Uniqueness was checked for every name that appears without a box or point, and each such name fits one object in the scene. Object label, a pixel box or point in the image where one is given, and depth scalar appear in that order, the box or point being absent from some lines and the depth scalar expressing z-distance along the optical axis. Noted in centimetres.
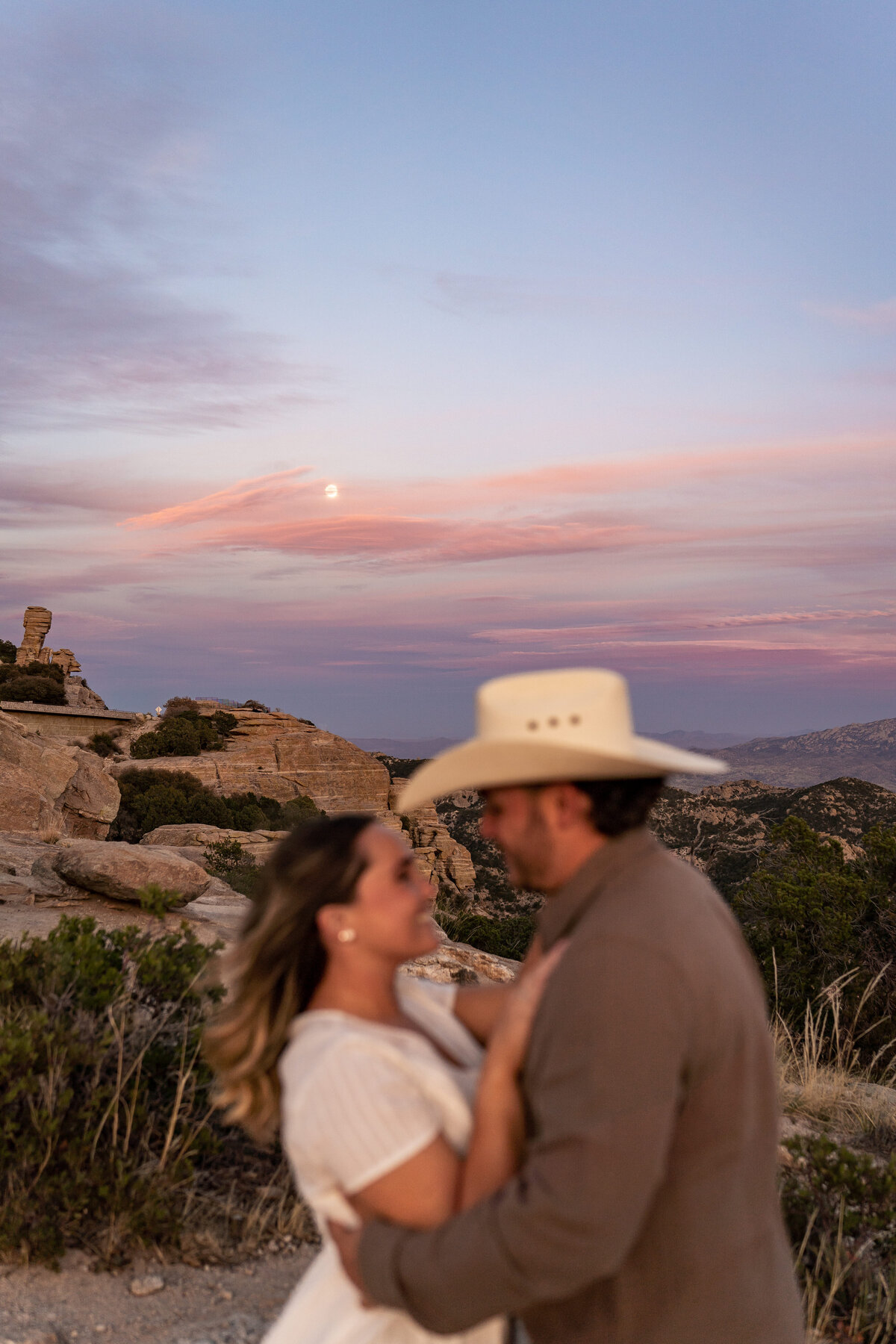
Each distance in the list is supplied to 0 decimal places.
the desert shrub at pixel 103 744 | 3710
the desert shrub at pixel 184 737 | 3638
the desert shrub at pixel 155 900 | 444
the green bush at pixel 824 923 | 897
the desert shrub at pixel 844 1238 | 336
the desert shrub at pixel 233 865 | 1573
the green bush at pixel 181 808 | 2670
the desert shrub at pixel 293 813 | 3080
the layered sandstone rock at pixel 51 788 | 1595
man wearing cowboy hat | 137
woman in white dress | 155
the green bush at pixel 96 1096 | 360
